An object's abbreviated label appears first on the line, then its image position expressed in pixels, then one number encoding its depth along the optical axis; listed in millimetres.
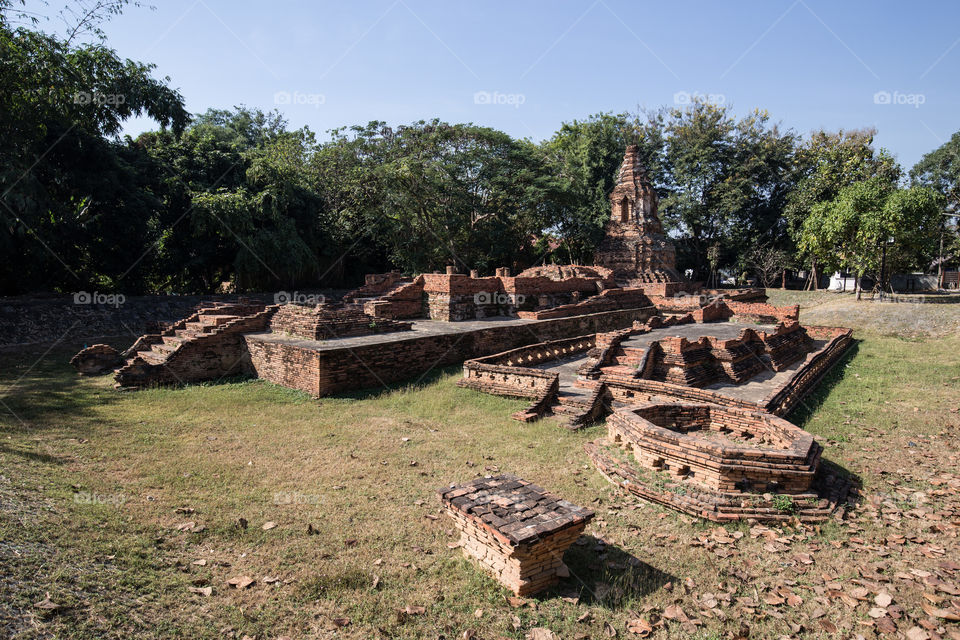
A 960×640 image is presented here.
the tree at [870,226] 21281
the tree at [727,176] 32156
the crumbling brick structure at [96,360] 10961
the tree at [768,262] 31391
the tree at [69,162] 13133
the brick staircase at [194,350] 10125
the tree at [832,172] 29000
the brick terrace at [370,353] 9602
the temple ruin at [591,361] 5535
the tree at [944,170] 32312
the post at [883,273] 23891
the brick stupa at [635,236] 27812
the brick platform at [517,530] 3783
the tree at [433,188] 25453
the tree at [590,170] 30531
